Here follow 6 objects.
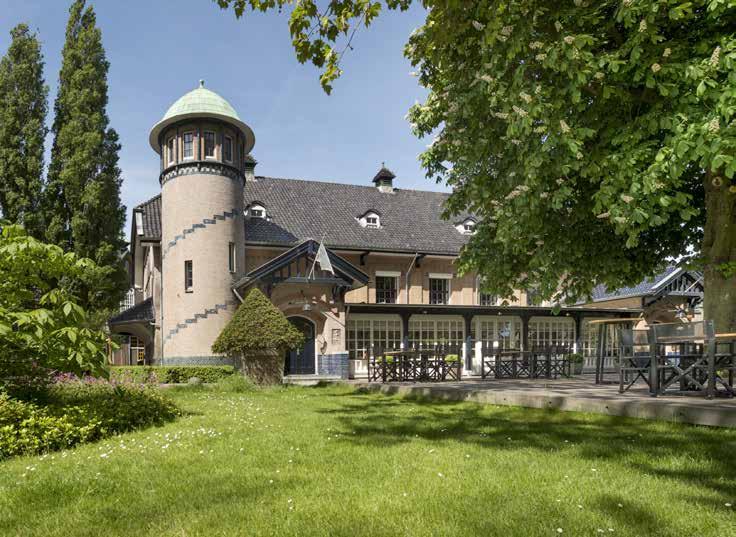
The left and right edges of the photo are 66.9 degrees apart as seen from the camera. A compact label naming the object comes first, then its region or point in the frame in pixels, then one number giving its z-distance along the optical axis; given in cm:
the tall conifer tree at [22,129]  2392
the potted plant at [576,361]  2500
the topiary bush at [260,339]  1798
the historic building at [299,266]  2280
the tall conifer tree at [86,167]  2394
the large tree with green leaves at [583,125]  756
